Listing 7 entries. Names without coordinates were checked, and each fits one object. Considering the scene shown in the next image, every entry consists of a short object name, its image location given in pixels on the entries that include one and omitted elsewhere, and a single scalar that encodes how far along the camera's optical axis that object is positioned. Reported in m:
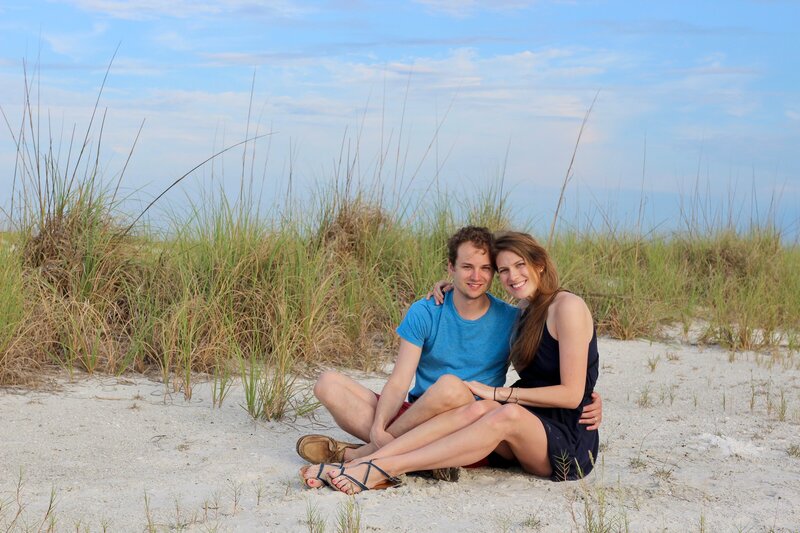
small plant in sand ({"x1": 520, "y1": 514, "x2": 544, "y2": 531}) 3.36
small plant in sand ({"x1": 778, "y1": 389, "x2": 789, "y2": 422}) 5.45
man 4.02
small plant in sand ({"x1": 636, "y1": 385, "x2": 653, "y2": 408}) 5.77
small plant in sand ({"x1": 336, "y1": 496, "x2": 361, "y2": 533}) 3.13
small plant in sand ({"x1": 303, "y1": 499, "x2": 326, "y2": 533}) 3.19
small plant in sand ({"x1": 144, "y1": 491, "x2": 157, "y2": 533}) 3.17
